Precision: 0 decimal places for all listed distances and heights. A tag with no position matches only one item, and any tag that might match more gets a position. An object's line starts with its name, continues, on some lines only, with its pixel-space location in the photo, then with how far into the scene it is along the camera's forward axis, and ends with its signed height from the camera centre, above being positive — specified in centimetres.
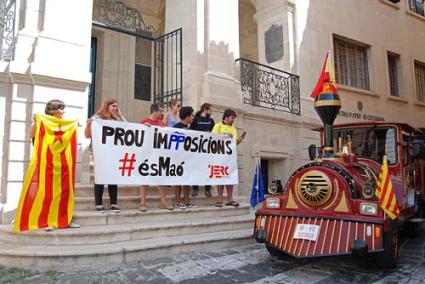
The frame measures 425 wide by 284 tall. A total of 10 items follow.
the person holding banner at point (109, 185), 563 +40
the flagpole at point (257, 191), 862 -13
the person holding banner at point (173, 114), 744 +146
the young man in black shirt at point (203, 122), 730 +124
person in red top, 600 +105
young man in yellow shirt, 724 +110
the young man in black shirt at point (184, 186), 668 +0
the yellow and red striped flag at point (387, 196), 442 -13
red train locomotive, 441 -19
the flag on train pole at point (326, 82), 560 +155
